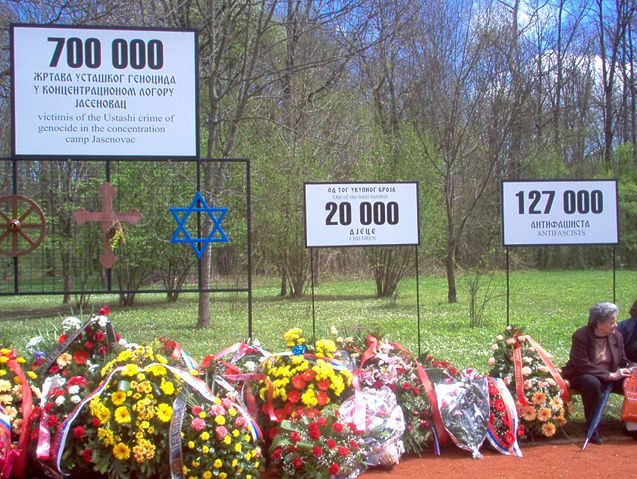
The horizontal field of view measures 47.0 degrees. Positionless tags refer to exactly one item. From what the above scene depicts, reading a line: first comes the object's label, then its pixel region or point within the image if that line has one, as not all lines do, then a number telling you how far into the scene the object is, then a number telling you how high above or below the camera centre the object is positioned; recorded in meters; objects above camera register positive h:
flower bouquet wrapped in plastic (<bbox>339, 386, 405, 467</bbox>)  5.48 -1.33
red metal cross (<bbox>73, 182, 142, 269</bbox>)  7.79 +0.41
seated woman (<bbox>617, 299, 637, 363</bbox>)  6.88 -0.84
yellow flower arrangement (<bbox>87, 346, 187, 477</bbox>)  4.83 -1.11
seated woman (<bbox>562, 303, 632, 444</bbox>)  6.27 -0.99
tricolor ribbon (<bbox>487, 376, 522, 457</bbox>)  5.89 -1.46
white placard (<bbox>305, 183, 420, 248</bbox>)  7.62 +0.38
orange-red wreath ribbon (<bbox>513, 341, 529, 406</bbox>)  6.19 -1.09
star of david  7.52 +0.33
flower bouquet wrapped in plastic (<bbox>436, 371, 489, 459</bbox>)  5.87 -1.35
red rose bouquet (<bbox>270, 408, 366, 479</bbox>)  5.06 -1.38
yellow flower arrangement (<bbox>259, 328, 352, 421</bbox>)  5.48 -1.01
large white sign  7.39 +1.66
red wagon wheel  7.32 +0.31
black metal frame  7.49 +0.19
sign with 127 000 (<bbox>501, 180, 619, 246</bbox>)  7.95 +0.38
